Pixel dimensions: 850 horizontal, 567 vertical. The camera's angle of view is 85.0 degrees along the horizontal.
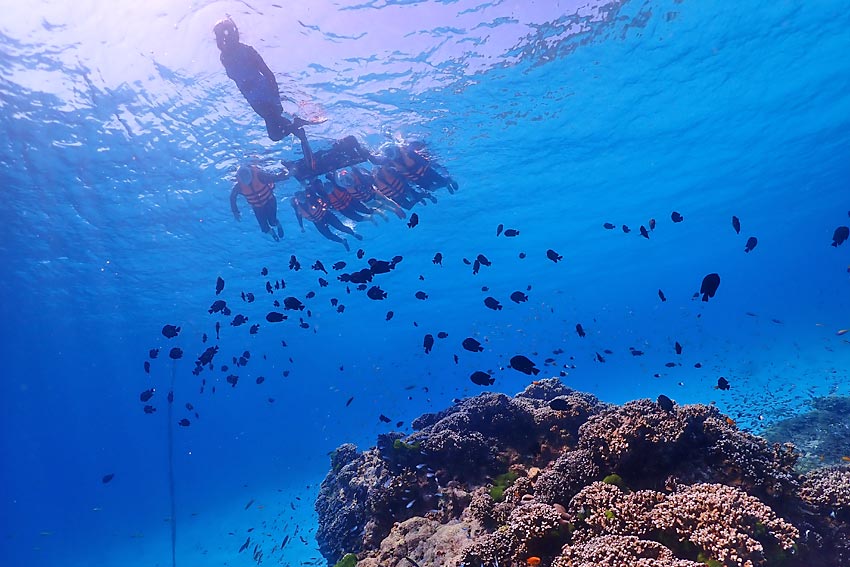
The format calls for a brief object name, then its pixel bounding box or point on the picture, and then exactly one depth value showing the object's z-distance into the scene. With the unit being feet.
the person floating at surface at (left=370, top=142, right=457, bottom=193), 52.70
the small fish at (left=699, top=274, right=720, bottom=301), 25.95
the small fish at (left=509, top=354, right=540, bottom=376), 26.86
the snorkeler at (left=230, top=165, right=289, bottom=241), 45.62
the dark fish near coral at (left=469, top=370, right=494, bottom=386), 28.25
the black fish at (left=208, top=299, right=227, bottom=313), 37.37
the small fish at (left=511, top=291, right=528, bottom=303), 36.89
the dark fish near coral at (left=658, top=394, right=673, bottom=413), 21.43
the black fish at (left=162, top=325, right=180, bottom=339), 39.04
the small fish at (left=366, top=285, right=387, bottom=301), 37.65
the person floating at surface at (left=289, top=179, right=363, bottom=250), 51.13
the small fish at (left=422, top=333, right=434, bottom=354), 35.27
